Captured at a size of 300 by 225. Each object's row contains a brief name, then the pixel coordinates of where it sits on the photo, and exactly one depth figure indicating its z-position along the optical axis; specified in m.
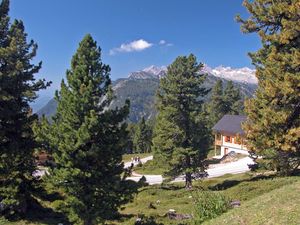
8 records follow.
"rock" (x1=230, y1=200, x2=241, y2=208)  16.02
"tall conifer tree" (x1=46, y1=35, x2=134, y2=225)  12.92
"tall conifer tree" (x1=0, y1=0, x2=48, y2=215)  15.15
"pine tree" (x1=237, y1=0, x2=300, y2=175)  12.80
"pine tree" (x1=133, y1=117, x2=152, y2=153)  79.75
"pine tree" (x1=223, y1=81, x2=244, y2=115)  57.71
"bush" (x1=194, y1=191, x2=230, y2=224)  12.13
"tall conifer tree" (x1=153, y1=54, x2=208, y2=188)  25.53
